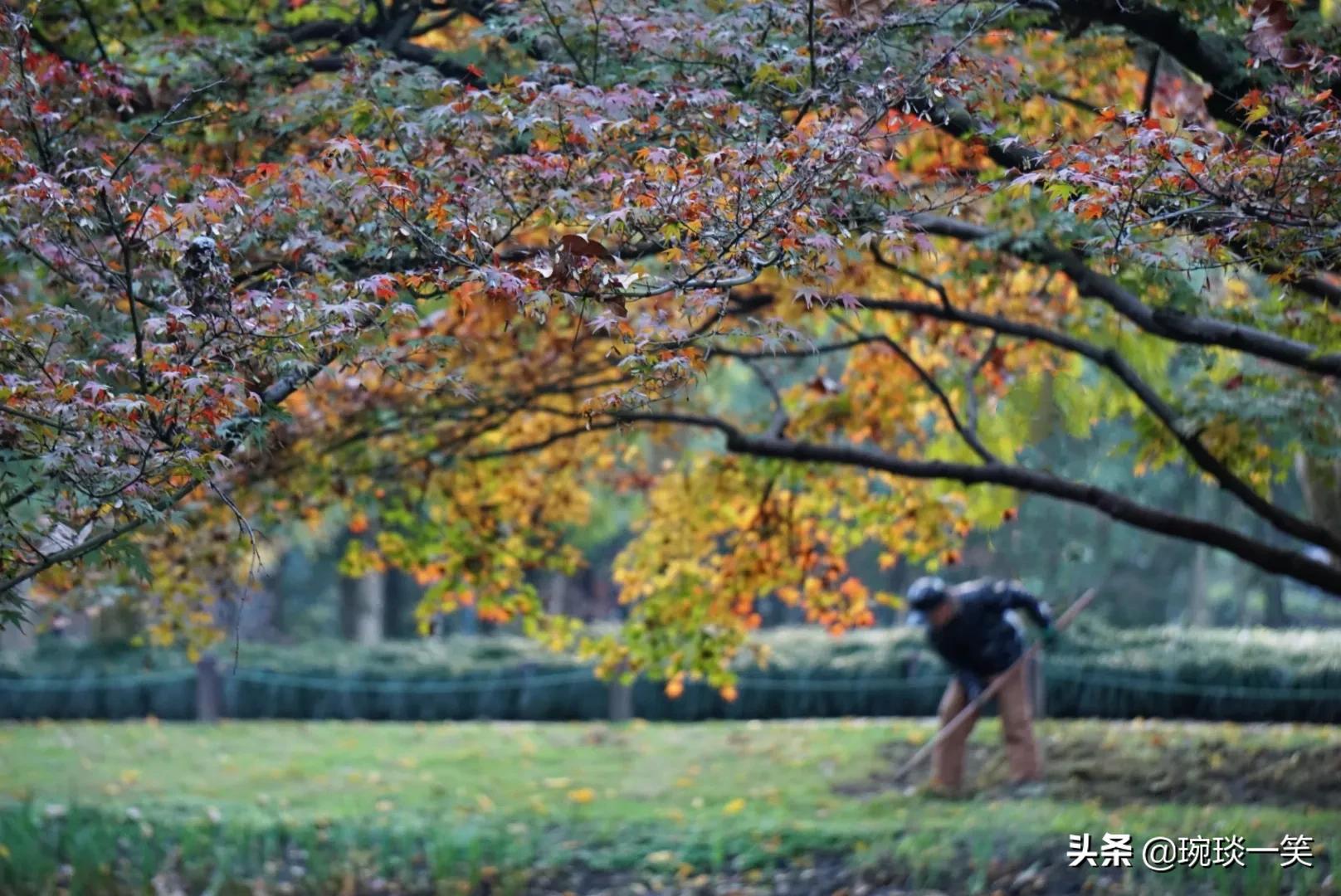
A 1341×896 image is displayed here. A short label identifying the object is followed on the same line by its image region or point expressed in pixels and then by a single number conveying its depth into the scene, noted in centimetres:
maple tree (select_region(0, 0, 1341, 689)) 762
